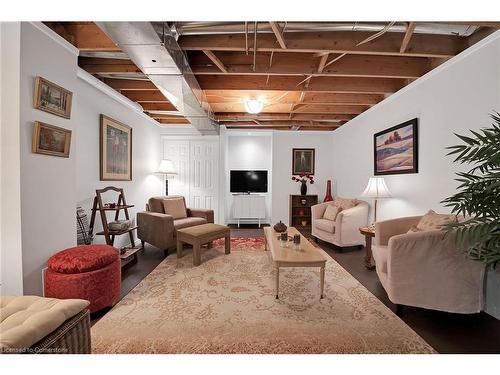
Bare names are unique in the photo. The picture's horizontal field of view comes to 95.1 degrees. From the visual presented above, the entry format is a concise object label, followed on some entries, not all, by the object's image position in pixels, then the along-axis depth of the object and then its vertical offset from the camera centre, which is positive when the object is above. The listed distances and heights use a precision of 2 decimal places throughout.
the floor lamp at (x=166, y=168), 4.68 +0.32
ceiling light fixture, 3.39 +1.19
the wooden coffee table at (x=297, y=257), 2.17 -0.72
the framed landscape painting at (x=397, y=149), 2.98 +0.52
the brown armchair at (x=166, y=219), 3.52 -0.62
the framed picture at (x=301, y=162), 5.66 +0.55
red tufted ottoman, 1.84 -0.77
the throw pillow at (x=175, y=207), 4.13 -0.44
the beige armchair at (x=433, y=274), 1.89 -0.75
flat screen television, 6.14 +0.05
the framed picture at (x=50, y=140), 1.90 +0.39
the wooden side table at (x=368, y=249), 3.03 -0.88
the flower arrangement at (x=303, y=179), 5.33 +0.12
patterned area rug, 1.63 -1.15
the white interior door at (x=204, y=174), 5.50 +0.23
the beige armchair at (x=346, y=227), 3.77 -0.72
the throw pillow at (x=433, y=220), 2.14 -0.35
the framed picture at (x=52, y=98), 1.91 +0.76
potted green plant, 1.39 -0.12
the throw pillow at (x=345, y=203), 4.17 -0.35
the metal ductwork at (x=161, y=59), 1.63 +1.10
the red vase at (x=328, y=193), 5.20 -0.20
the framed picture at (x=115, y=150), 3.35 +0.53
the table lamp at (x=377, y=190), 3.26 -0.08
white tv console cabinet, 6.00 -0.61
